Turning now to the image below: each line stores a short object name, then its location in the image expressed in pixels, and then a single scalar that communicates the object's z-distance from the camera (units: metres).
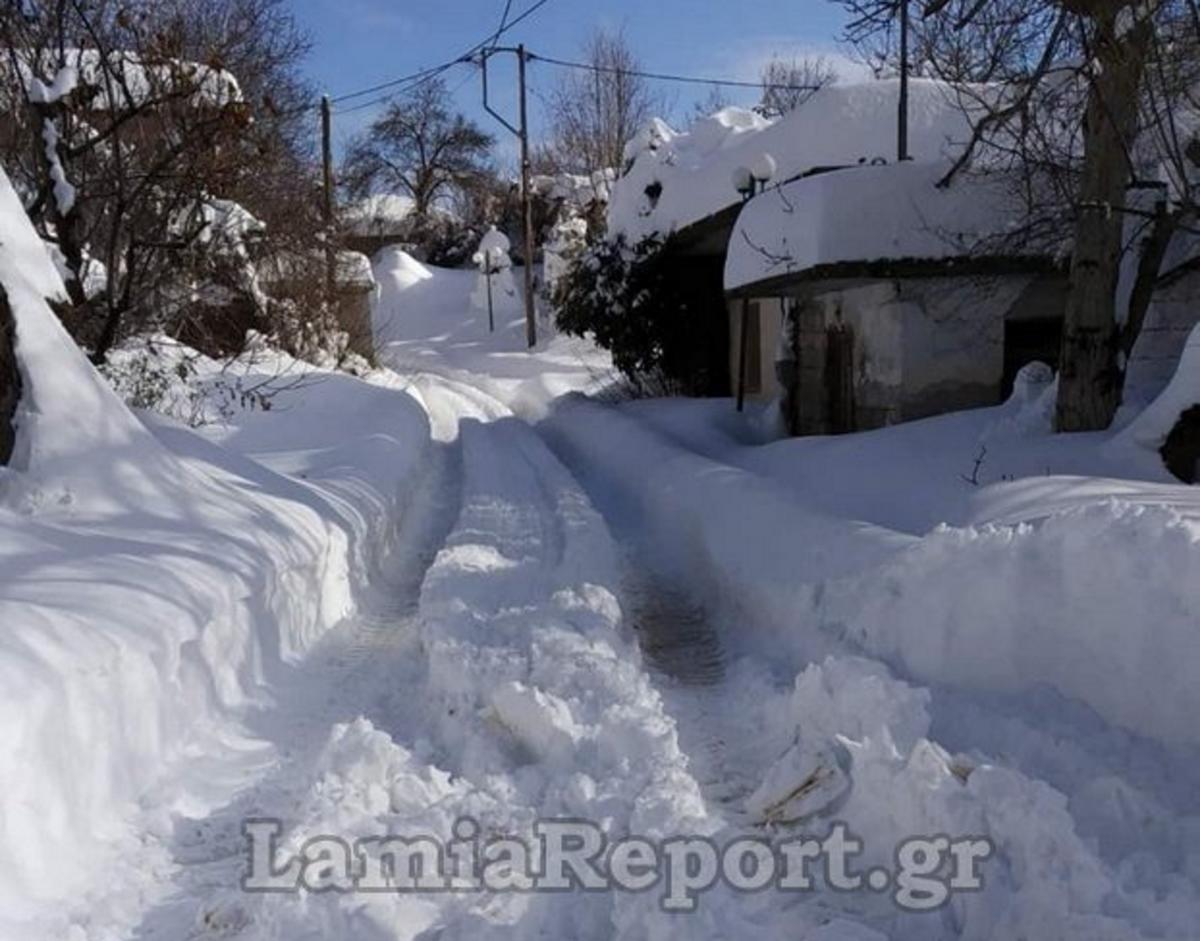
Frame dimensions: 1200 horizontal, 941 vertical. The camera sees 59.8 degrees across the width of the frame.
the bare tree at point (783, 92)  35.84
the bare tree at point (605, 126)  38.78
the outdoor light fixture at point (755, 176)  13.56
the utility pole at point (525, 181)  32.80
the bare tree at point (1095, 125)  7.57
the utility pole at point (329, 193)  19.39
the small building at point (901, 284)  10.18
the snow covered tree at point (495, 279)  44.19
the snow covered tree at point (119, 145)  9.27
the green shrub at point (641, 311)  19.09
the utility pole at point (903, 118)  11.29
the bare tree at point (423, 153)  52.50
